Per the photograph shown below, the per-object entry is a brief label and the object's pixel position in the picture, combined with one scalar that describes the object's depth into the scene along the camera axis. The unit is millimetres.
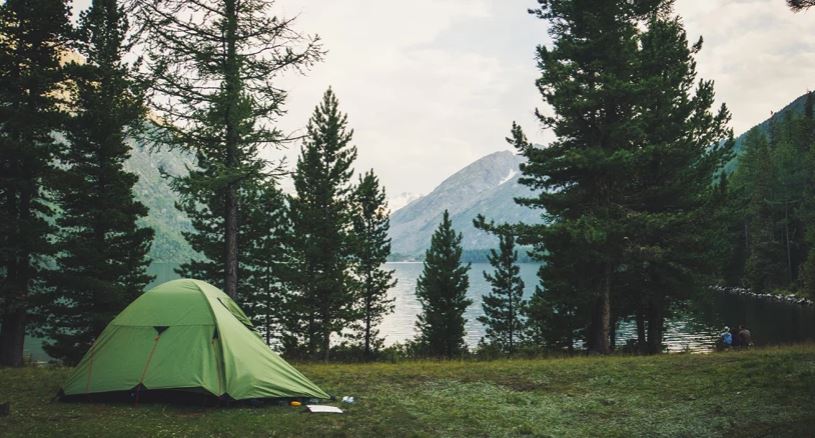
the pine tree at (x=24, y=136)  18328
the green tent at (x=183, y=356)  10172
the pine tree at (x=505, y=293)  44278
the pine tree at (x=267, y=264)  33719
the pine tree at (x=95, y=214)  22938
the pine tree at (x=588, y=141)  17906
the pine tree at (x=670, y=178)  19109
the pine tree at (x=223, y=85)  13695
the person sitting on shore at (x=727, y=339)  23000
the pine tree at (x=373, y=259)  41219
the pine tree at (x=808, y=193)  52750
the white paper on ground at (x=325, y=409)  9816
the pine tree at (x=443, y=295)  40812
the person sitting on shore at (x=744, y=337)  23044
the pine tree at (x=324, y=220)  33406
